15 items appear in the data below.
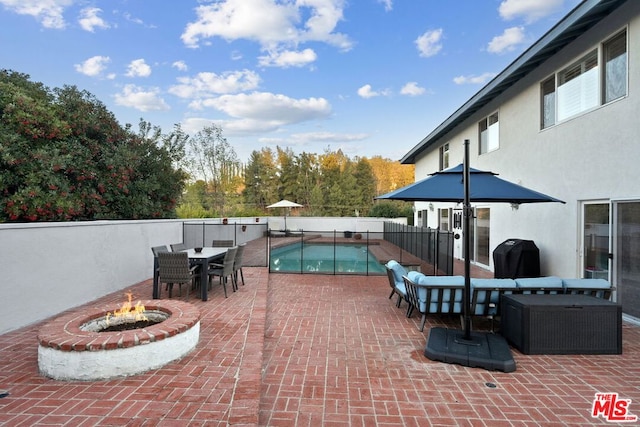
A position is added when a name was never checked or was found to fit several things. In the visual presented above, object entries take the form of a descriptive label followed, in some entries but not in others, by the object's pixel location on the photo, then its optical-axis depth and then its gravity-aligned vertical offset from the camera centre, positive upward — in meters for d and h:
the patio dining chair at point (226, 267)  6.24 -1.06
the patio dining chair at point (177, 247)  7.34 -0.80
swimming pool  11.92 -1.87
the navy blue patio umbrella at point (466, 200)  3.49 +0.25
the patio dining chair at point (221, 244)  8.37 -0.79
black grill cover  6.95 -0.96
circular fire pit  2.98 -1.30
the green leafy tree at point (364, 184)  28.96 +2.88
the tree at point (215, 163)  19.59 +3.16
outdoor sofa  4.37 -1.01
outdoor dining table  5.89 -1.05
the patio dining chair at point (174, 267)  5.70 -0.97
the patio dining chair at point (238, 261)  6.80 -1.00
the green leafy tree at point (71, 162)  6.91 +1.28
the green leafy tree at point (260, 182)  29.81 +2.97
